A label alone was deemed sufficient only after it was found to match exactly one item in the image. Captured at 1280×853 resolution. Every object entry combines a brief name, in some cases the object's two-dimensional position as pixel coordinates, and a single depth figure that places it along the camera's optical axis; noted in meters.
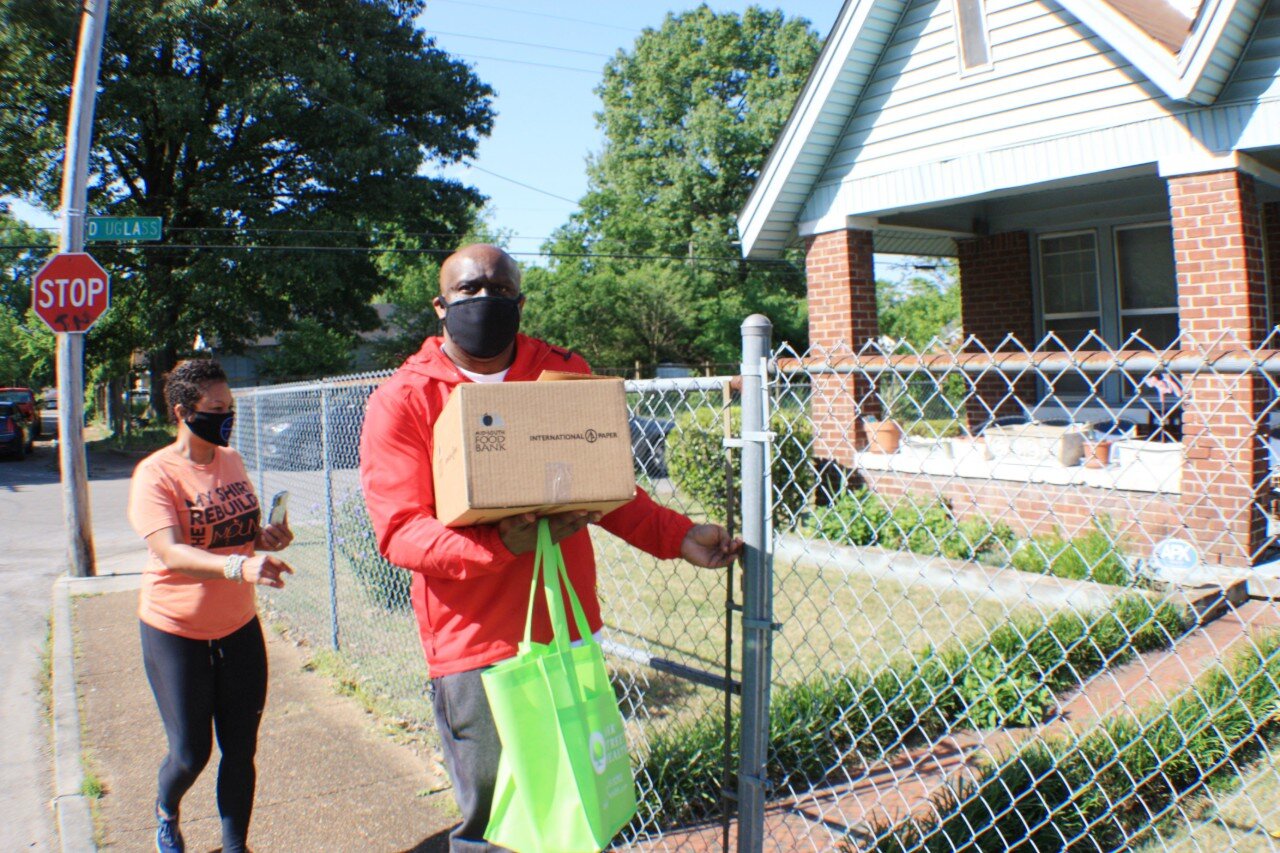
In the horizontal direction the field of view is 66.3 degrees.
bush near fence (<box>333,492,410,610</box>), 5.62
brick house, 7.05
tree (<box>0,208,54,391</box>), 29.03
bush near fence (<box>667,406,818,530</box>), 7.69
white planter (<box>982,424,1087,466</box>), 5.38
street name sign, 9.39
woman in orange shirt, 3.30
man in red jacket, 2.27
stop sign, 8.62
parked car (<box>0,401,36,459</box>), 24.41
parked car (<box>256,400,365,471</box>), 5.59
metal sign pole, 8.75
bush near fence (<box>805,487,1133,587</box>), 6.07
